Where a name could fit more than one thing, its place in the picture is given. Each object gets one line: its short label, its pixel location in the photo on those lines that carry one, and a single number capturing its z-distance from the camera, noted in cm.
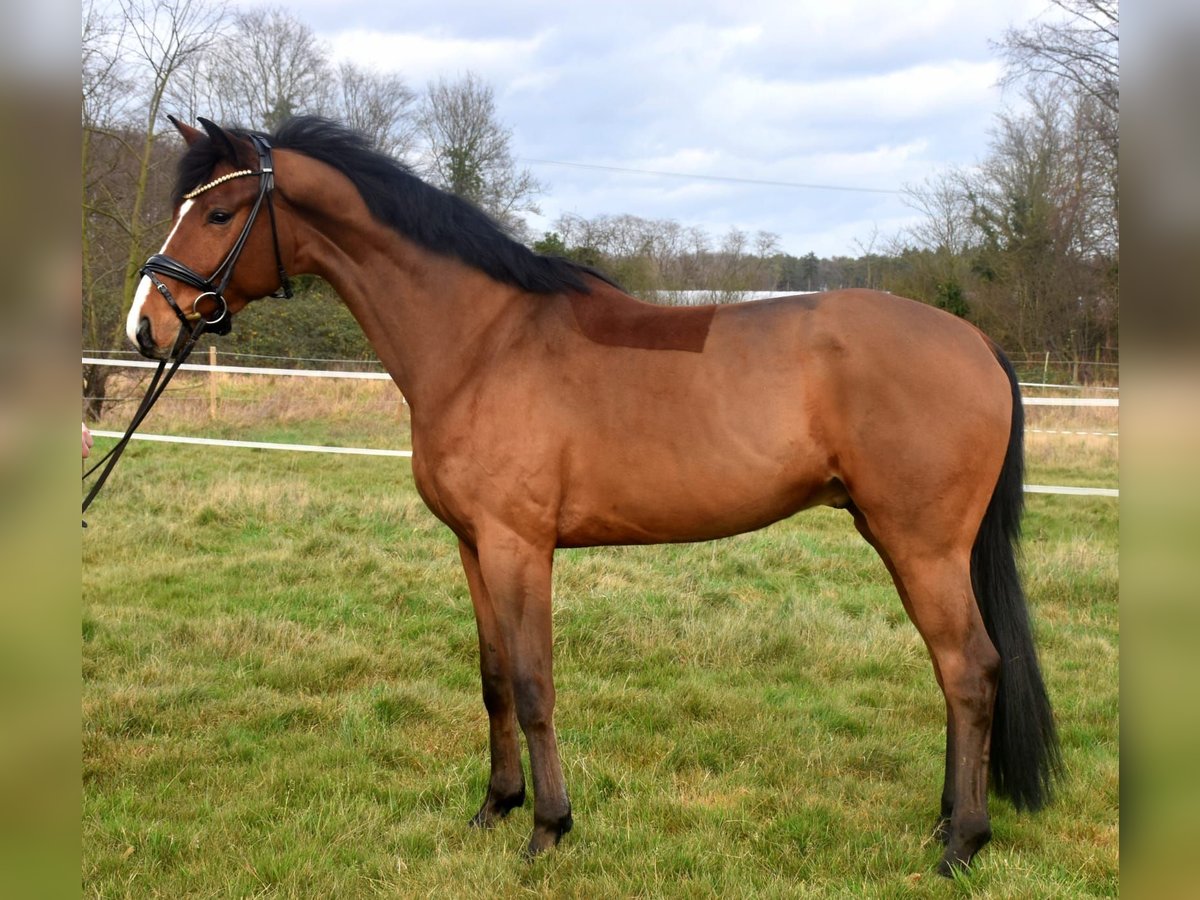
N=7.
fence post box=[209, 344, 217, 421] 1281
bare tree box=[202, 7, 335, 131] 1981
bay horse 292
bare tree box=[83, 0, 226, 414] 1321
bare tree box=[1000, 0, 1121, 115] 1634
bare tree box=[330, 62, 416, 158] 2339
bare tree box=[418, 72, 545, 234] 2253
